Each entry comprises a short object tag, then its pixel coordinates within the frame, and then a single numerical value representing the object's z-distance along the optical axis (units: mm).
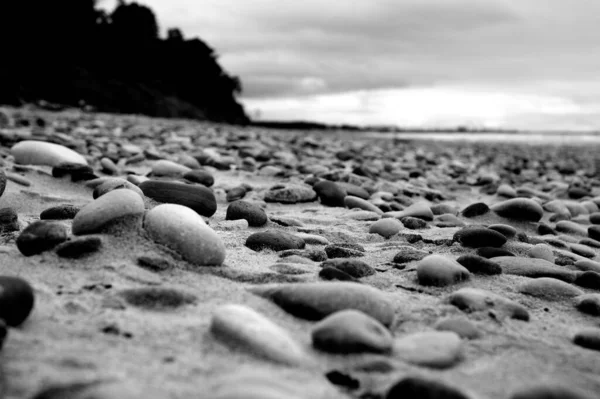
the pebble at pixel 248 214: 669
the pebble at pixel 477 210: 849
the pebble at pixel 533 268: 511
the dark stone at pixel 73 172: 795
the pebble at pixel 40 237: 418
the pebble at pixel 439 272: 464
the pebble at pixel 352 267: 481
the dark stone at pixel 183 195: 657
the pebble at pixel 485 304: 405
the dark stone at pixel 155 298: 362
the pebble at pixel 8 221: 501
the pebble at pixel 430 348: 315
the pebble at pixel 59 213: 554
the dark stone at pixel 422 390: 262
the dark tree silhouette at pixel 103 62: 14011
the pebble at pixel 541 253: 595
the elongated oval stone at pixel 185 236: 449
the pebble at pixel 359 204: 850
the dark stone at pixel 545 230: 781
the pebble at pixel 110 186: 630
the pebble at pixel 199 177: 927
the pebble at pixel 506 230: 668
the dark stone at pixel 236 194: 880
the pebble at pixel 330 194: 874
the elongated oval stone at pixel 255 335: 301
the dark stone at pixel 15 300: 300
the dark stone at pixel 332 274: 454
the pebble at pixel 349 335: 319
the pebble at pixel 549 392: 265
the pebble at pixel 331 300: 363
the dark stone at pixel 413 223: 739
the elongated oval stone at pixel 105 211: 463
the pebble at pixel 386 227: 682
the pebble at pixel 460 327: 361
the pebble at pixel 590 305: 432
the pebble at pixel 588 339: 363
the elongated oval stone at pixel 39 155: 850
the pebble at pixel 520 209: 812
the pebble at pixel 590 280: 502
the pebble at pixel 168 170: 931
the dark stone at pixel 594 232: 779
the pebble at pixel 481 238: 611
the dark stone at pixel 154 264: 426
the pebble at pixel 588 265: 558
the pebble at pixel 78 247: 421
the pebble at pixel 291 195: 874
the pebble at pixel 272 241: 556
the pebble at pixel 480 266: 505
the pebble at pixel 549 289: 460
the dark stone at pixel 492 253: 566
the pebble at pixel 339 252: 557
